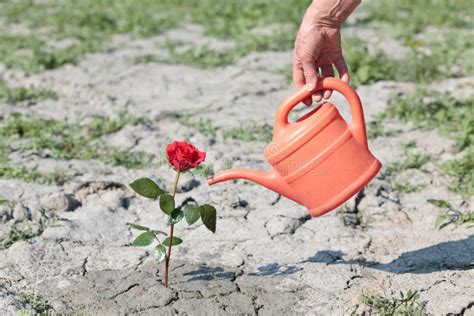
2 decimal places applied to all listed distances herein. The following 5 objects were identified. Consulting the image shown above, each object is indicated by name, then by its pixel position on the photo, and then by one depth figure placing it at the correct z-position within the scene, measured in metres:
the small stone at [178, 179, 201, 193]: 3.68
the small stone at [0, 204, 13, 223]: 3.32
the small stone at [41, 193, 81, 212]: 3.48
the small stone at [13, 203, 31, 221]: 3.34
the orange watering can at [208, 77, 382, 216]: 2.66
